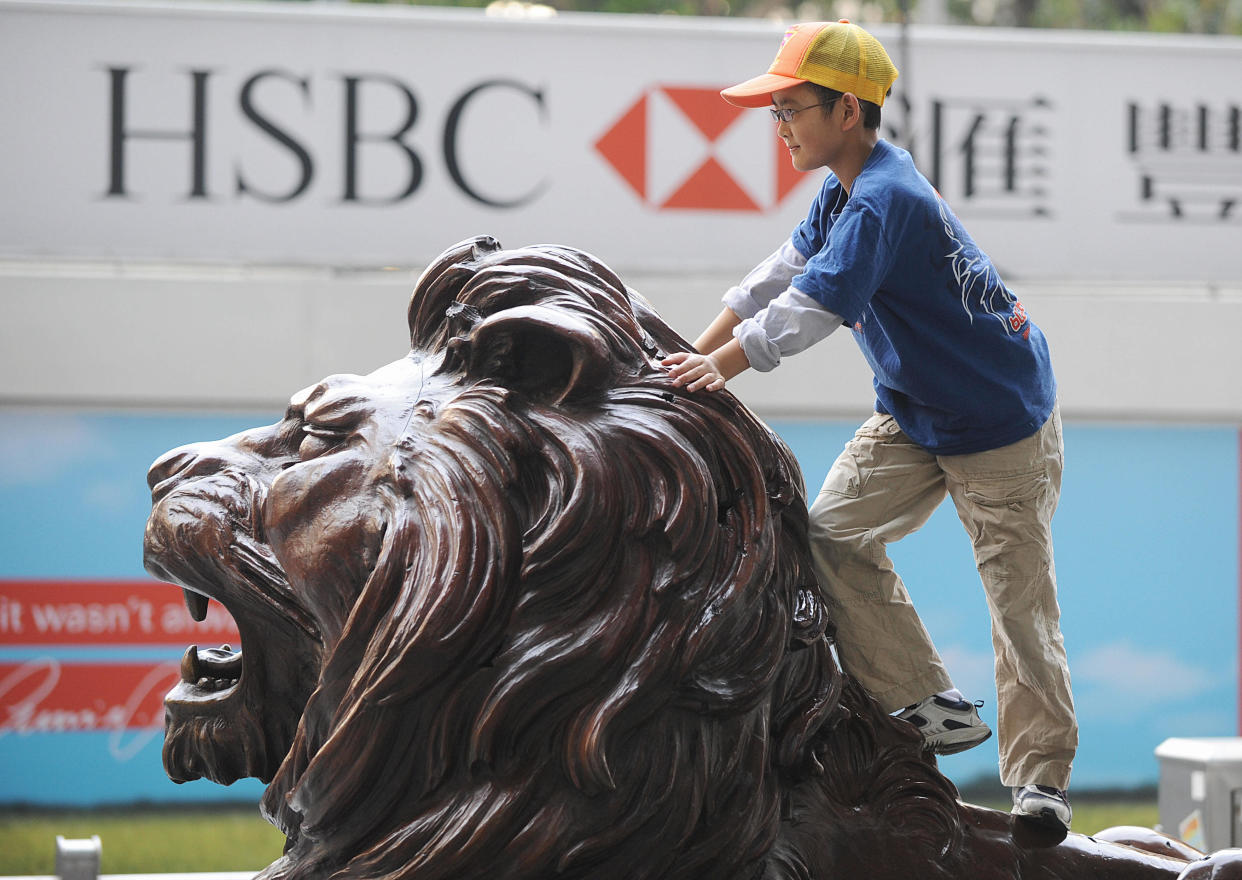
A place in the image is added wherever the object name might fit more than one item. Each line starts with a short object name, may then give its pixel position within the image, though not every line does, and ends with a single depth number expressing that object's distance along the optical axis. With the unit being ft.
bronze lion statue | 23.47
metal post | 28.17
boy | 24.34
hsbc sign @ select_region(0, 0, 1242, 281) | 49.79
